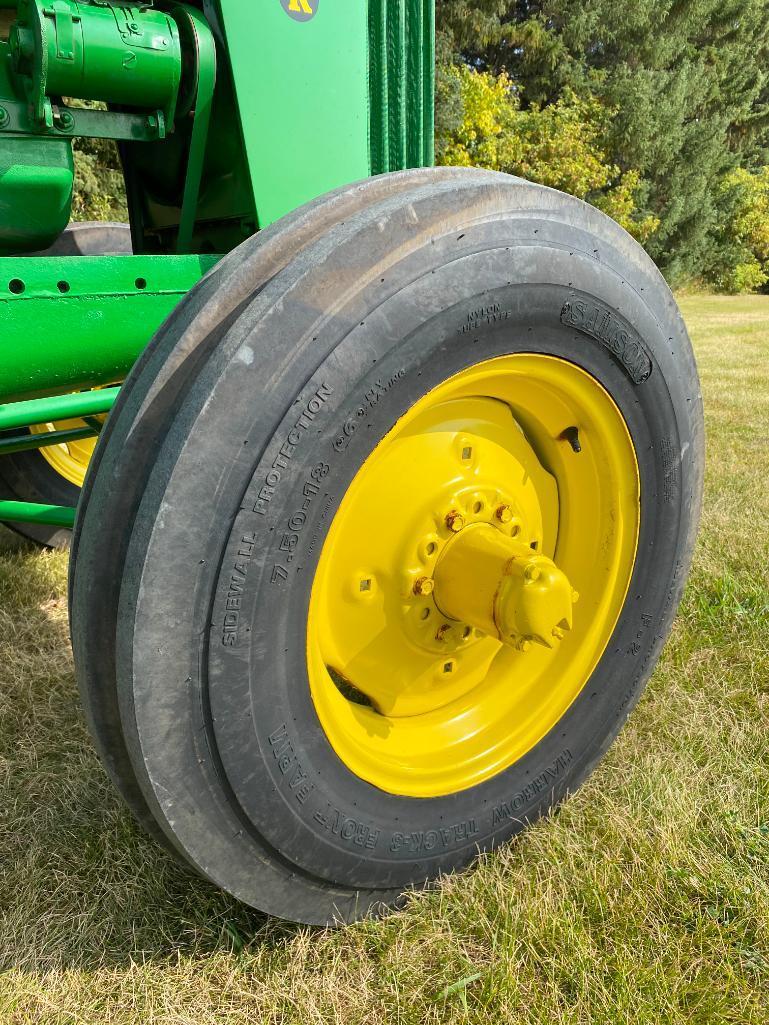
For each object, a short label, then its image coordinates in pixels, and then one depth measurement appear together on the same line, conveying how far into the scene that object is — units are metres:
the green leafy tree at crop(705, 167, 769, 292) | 27.52
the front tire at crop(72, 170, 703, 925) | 1.10
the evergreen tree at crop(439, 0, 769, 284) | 22.53
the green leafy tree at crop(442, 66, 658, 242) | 18.14
